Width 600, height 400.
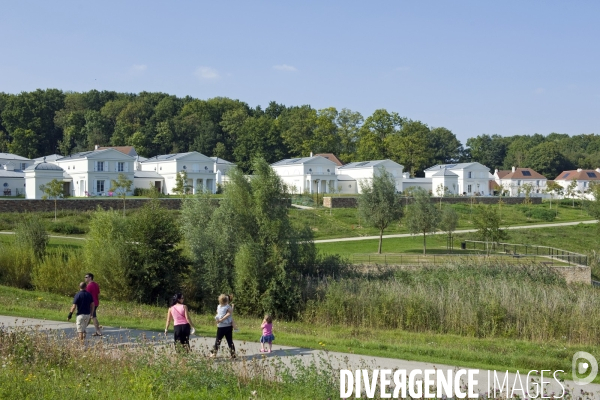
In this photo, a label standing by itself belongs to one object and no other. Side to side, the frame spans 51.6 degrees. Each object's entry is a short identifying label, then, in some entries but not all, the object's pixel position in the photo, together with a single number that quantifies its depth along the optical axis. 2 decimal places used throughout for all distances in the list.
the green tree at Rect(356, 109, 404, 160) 89.88
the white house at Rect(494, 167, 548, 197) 95.38
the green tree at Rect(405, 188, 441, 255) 37.97
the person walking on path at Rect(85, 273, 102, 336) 14.27
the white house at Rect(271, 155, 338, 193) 76.69
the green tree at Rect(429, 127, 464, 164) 109.94
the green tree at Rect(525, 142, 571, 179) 104.44
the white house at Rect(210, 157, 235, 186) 77.01
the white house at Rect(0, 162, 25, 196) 61.86
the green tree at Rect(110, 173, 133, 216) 51.41
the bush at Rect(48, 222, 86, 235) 37.09
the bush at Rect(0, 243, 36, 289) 22.89
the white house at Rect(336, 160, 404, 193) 78.50
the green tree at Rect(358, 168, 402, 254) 37.56
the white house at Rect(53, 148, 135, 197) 64.06
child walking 12.06
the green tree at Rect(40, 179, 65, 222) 43.31
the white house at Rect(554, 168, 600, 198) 94.25
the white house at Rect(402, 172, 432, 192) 82.31
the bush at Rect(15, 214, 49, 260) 24.27
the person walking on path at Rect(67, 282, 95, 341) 12.62
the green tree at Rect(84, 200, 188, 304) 21.73
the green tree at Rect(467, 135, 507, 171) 113.81
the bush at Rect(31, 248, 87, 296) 21.95
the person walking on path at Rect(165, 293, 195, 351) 11.44
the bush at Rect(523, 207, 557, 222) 57.59
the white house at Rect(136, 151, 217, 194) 71.31
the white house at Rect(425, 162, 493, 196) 85.56
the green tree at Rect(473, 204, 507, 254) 37.03
